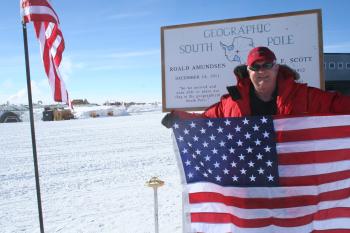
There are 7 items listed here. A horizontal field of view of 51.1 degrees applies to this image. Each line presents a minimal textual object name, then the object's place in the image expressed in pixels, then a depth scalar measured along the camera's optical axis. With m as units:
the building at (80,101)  95.50
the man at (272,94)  3.13
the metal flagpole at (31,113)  4.66
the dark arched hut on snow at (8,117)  39.71
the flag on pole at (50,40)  4.64
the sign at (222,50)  4.46
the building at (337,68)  17.09
